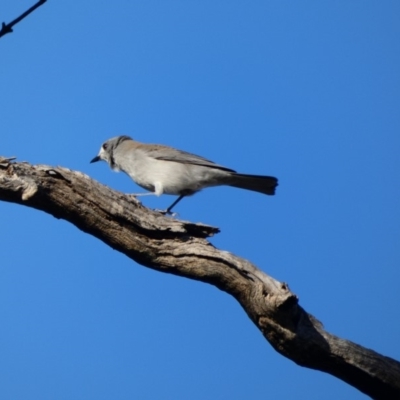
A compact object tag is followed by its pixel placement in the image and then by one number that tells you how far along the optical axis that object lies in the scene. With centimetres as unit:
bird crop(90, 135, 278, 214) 1923
